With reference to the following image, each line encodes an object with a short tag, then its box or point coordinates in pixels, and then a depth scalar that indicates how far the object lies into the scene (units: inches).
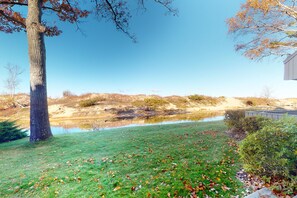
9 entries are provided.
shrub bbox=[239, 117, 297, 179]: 115.6
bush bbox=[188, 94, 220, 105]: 1241.1
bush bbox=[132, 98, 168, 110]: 1073.2
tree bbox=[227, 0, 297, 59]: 476.4
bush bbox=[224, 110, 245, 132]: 254.7
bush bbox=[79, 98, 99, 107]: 1024.0
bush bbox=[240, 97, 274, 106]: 1157.5
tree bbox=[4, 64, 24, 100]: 967.2
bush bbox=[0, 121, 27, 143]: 362.9
